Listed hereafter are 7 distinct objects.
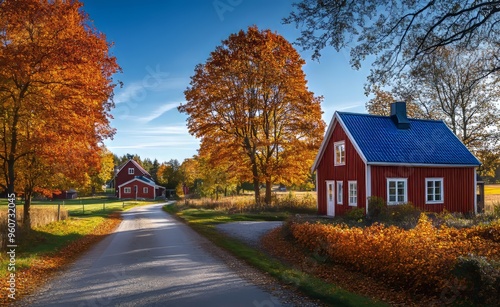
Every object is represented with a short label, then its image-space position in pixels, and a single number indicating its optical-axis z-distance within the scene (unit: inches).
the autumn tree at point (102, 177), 2222.6
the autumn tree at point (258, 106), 1167.6
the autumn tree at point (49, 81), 528.7
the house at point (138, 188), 2974.9
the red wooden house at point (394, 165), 935.7
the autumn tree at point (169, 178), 2961.4
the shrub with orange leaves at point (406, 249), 312.2
